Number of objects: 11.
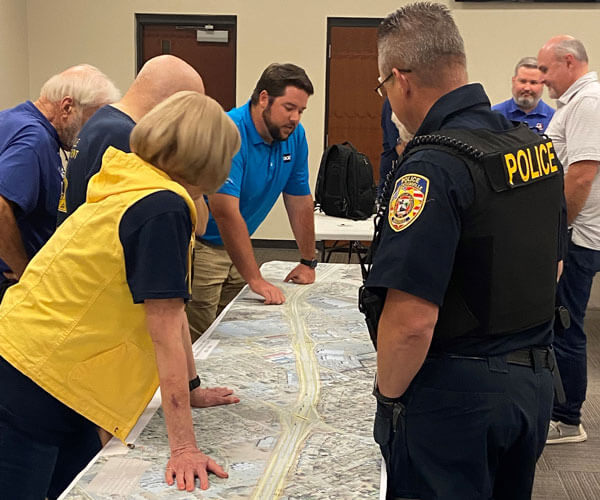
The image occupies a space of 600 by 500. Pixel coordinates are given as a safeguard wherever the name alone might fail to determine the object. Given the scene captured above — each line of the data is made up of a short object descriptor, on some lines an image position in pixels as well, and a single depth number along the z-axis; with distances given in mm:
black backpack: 4383
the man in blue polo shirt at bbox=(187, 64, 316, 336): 2562
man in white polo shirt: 2844
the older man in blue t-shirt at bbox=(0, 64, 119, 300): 2145
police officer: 1216
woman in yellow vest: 1229
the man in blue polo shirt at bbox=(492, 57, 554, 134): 4598
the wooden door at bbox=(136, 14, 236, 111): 7023
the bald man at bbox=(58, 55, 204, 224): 1840
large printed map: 1245
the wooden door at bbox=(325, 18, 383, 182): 6898
